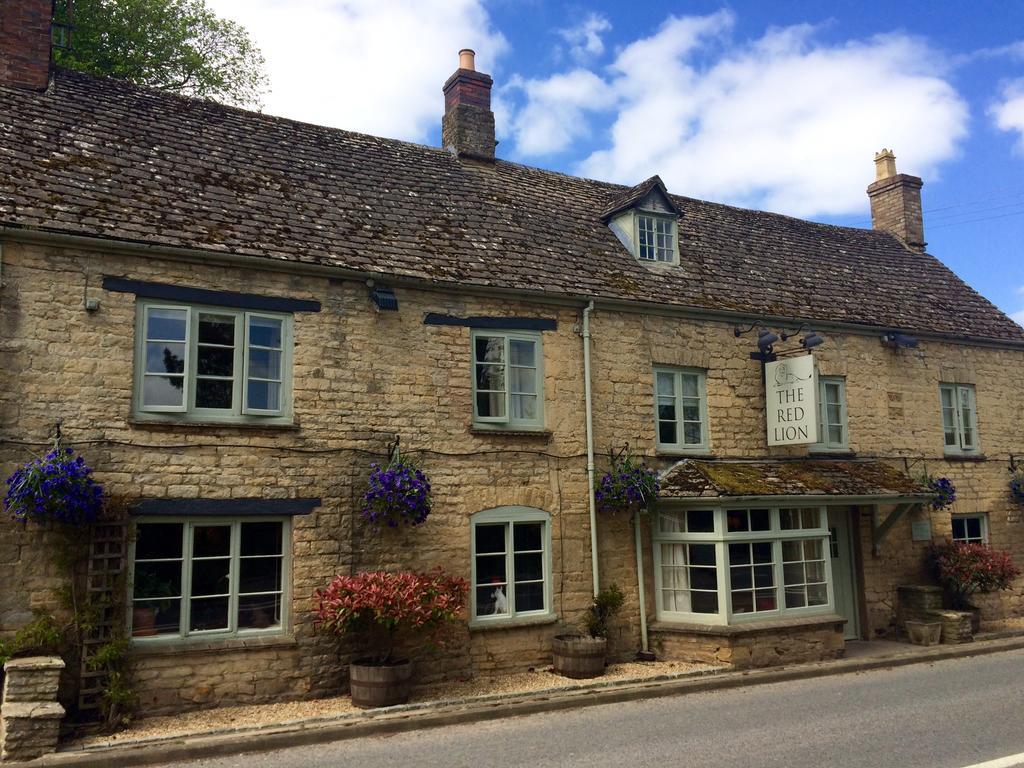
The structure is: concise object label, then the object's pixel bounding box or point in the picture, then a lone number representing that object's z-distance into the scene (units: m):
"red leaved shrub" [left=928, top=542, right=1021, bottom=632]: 15.30
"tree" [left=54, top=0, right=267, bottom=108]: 20.27
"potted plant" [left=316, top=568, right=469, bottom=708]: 10.24
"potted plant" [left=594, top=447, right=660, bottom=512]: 12.88
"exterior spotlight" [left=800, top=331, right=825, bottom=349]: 14.16
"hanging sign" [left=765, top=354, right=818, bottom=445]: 14.05
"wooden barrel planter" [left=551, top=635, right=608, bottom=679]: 11.77
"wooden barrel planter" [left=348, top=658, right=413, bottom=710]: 10.23
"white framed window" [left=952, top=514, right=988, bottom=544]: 16.78
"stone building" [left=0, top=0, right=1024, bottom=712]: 10.31
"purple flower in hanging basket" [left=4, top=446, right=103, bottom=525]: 9.15
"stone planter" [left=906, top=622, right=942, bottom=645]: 14.48
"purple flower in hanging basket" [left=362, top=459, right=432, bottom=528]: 11.08
